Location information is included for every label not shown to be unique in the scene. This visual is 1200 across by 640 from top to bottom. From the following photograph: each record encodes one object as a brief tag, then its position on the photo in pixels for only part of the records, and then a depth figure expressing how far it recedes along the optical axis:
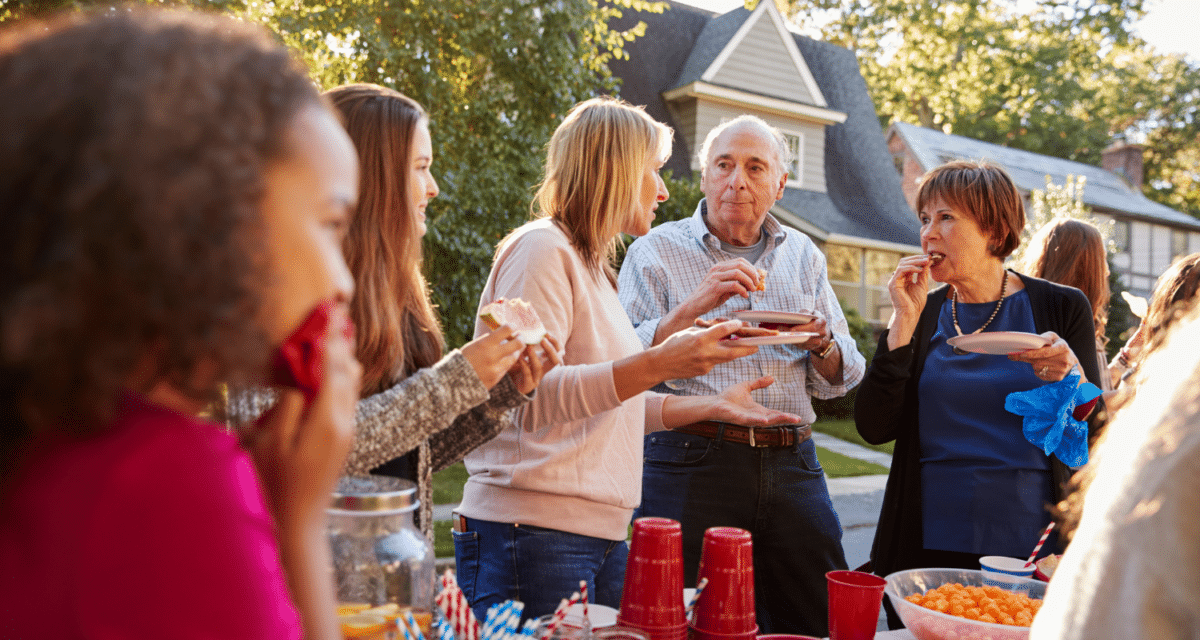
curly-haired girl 0.57
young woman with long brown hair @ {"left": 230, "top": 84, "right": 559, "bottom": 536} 1.67
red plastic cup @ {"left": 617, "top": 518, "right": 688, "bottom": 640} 1.75
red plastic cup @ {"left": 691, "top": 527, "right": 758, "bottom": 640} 1.82
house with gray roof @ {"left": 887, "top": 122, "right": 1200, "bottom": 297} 26.41
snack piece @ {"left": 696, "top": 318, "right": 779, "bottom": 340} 2.36
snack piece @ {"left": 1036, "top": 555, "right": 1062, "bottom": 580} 2.34
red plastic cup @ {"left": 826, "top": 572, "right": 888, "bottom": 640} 1.98
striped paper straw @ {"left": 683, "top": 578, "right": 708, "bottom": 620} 1.82
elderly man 3.04
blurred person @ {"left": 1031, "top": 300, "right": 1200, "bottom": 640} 0.65
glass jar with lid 1.18
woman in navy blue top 2.85
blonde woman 2.24
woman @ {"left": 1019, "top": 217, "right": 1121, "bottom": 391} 4.09
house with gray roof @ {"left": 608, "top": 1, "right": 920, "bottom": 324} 17.95
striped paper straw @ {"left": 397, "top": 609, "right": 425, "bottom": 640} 1.26
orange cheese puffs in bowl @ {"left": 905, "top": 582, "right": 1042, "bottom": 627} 1.98
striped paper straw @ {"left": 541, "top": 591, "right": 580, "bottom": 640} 1.51
